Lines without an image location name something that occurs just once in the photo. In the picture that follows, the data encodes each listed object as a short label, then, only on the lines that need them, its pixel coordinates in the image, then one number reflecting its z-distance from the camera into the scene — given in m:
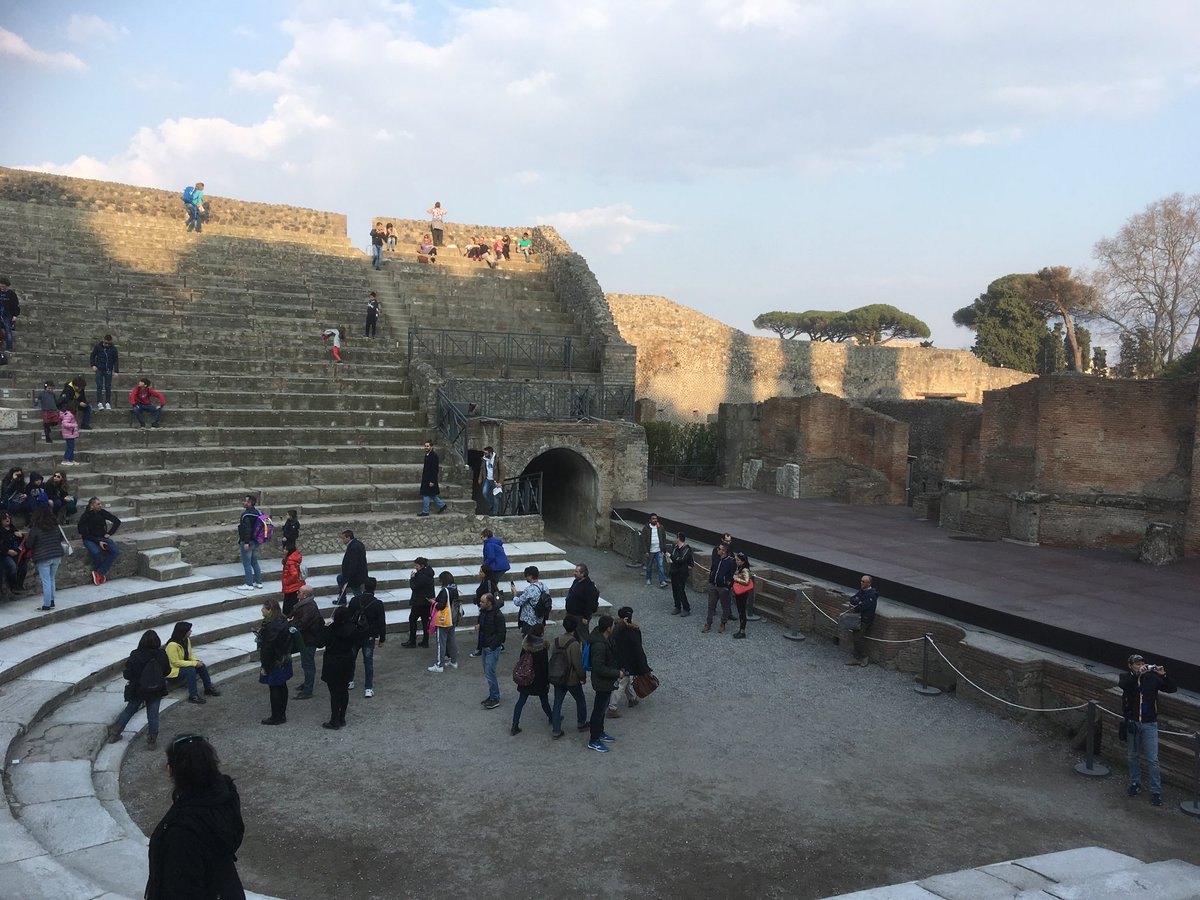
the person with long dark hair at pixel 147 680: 7.64
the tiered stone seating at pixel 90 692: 5.54
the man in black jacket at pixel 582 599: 10.33
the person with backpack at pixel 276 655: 8.19
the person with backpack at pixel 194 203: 25.20
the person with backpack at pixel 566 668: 8.41
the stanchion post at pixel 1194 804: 7.36
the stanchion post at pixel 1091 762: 8.11
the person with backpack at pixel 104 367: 15.09
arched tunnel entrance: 18.95
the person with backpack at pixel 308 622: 8.70
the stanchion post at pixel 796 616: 12.35
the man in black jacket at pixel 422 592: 10.70
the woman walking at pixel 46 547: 9.87
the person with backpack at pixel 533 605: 9.76
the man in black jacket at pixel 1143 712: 7.61
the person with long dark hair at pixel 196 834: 3.66
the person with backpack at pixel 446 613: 10.13
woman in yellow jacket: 8.45
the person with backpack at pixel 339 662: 8.32
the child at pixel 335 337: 19.07
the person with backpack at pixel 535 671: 8.50
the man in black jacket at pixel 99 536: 11.03
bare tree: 35.12
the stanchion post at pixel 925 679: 10.16
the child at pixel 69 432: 13.32
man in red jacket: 14.96
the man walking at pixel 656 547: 15.41
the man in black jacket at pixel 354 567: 10.85
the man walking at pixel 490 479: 16.08
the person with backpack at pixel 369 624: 9.25
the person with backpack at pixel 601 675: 8.27
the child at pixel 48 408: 13.61
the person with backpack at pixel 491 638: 9.11
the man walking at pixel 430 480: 14.73
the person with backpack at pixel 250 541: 11.78
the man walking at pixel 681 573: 13.44
